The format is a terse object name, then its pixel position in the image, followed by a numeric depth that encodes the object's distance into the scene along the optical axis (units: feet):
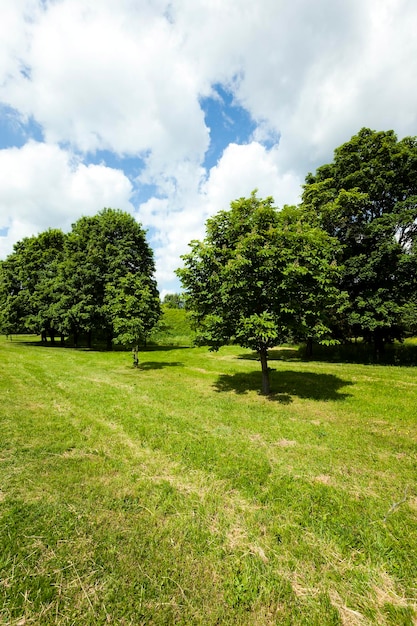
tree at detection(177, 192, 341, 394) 36.01
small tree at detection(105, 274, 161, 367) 65.00
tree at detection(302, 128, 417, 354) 71.26
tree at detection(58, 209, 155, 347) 104.78
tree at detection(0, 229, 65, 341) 119.03
